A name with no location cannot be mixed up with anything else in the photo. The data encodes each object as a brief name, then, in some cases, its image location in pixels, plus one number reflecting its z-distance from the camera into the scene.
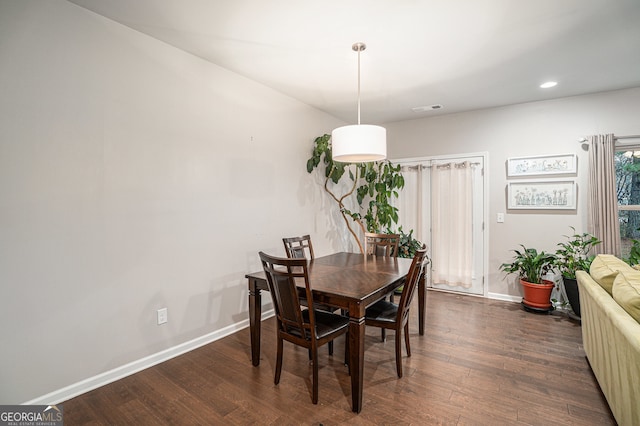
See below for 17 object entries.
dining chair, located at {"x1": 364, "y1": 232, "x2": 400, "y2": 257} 3.35
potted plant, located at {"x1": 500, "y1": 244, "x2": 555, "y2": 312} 3.68
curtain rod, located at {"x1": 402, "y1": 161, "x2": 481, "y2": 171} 4.85
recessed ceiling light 3.42
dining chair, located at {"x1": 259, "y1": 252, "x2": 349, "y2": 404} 1.96
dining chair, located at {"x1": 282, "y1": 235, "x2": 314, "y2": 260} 3.13
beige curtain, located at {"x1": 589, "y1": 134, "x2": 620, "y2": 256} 3.54
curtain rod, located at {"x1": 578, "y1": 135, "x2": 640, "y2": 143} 3.53
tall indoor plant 4.27
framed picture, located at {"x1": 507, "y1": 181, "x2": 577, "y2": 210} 3.86
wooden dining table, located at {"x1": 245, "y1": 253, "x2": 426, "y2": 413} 1.91
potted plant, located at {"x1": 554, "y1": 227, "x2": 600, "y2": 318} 3.49
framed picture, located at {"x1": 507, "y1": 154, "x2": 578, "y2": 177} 3.85
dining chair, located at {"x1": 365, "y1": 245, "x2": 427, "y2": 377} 2.27
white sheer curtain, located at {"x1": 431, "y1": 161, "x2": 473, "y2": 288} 4.48
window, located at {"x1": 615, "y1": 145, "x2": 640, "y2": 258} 3.59
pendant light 2.45
